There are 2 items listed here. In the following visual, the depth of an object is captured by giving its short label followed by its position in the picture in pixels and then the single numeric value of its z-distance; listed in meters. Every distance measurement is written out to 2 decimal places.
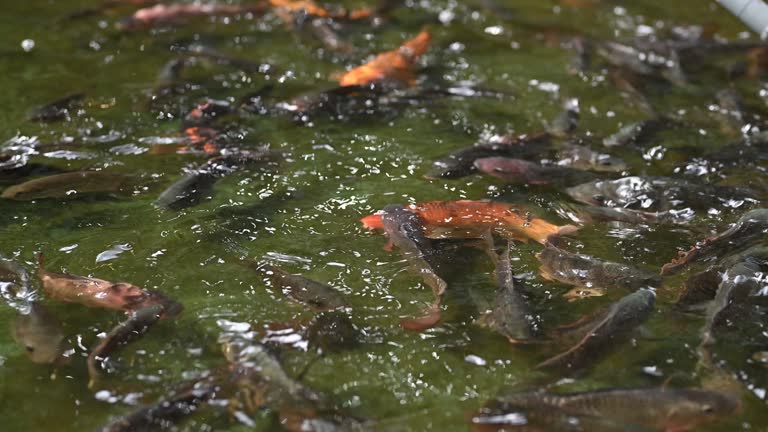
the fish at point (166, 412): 4.92
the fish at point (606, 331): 5.47
